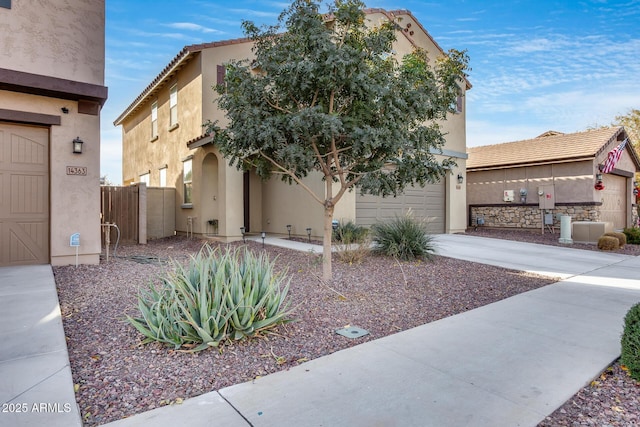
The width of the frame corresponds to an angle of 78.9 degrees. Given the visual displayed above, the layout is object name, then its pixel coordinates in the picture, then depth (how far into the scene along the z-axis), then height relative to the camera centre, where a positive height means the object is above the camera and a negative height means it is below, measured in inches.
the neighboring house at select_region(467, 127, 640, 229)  639.8 +52.6
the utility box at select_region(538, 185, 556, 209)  654.5 +22.4
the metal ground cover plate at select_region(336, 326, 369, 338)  168.3 -54.2
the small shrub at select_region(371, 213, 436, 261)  346.0 -27.7
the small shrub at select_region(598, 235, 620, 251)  476.1 -40.6
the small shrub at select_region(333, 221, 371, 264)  327.6 -32.4
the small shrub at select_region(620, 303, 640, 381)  126.0 -44.2
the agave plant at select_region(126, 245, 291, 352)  146.9 -38.3
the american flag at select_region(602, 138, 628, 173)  632.4 +81.9
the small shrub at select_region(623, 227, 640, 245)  568.4 -36.5
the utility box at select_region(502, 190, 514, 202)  714.2 +25.8
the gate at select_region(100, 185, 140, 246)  476.0 -1.7
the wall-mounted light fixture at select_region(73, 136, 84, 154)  294.8 +47.5
